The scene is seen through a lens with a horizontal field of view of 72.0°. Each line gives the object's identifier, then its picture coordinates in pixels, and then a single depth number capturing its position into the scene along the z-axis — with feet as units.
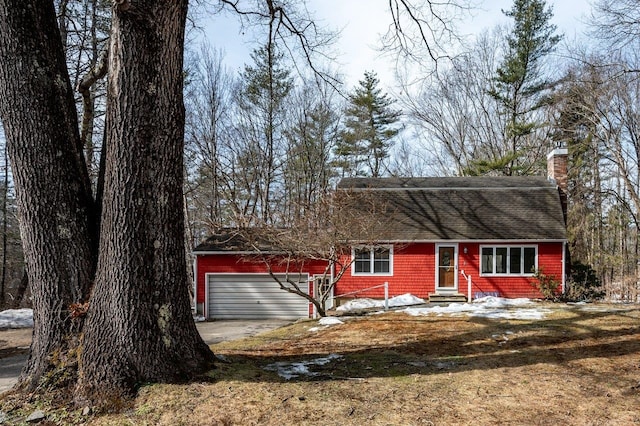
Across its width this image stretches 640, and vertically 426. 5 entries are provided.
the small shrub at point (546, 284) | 51.44
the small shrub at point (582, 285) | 51.72
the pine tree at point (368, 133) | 91.76
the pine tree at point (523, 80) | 81.41
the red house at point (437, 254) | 54.03
